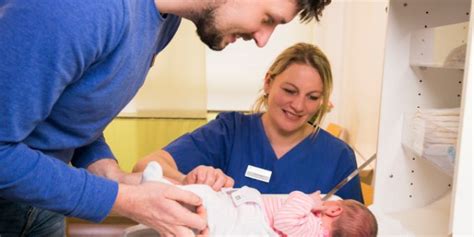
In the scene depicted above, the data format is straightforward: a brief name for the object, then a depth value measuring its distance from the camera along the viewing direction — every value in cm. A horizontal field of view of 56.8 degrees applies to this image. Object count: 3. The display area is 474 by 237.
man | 64
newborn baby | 104
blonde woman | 154
